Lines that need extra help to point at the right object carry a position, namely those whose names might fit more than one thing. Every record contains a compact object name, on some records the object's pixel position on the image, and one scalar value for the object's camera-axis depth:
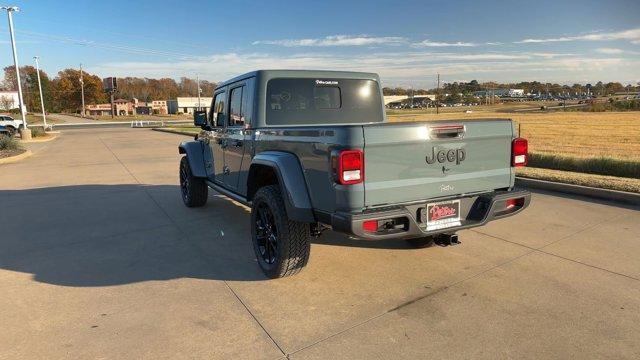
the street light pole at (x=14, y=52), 28.23
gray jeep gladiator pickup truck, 3.35
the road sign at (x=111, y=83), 93.35
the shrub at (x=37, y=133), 30.39
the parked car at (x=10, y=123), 33.24
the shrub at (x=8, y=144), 17.09
